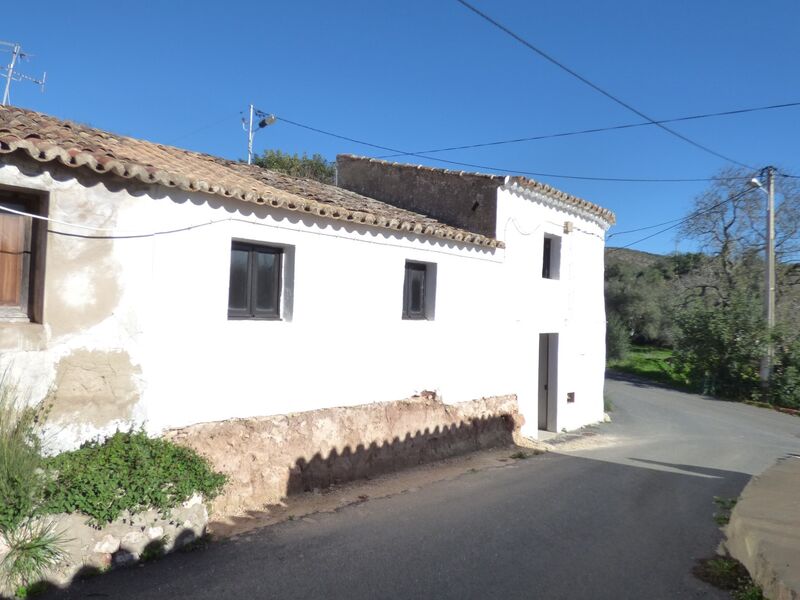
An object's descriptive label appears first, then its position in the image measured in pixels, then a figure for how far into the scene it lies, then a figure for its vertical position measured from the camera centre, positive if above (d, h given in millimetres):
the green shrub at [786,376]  20719 -1469
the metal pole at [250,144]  21172 +5777
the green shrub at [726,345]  21766 -575
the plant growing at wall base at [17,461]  4605 -1174
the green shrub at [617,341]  32031 -790
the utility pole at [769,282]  21281 +1614
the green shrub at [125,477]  5039 -1432
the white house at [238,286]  5609 +326
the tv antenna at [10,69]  11133 +4155
